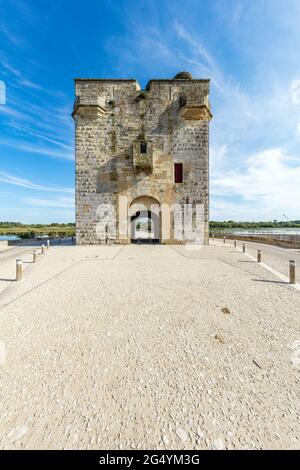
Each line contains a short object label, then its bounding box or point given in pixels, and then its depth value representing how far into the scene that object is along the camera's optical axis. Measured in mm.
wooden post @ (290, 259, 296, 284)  7074
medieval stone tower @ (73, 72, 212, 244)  17859
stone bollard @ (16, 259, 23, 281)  7200
